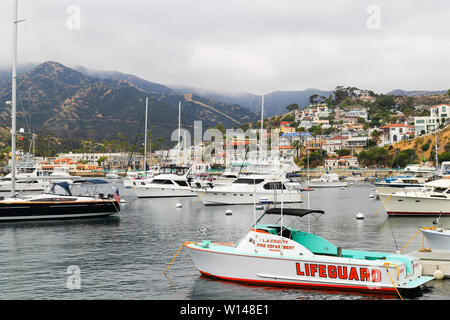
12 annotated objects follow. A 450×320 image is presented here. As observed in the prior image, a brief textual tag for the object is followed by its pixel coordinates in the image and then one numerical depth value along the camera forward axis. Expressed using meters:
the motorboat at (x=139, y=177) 90.47
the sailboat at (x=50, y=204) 38.53
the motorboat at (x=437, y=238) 23.00
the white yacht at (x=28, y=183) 84.25
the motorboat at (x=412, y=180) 51.66
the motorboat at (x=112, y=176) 159.45
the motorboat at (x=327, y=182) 115.00
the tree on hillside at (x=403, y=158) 156.34
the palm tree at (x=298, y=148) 183.95
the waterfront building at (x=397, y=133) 184.24
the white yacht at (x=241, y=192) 54.91
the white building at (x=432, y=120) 177.00
